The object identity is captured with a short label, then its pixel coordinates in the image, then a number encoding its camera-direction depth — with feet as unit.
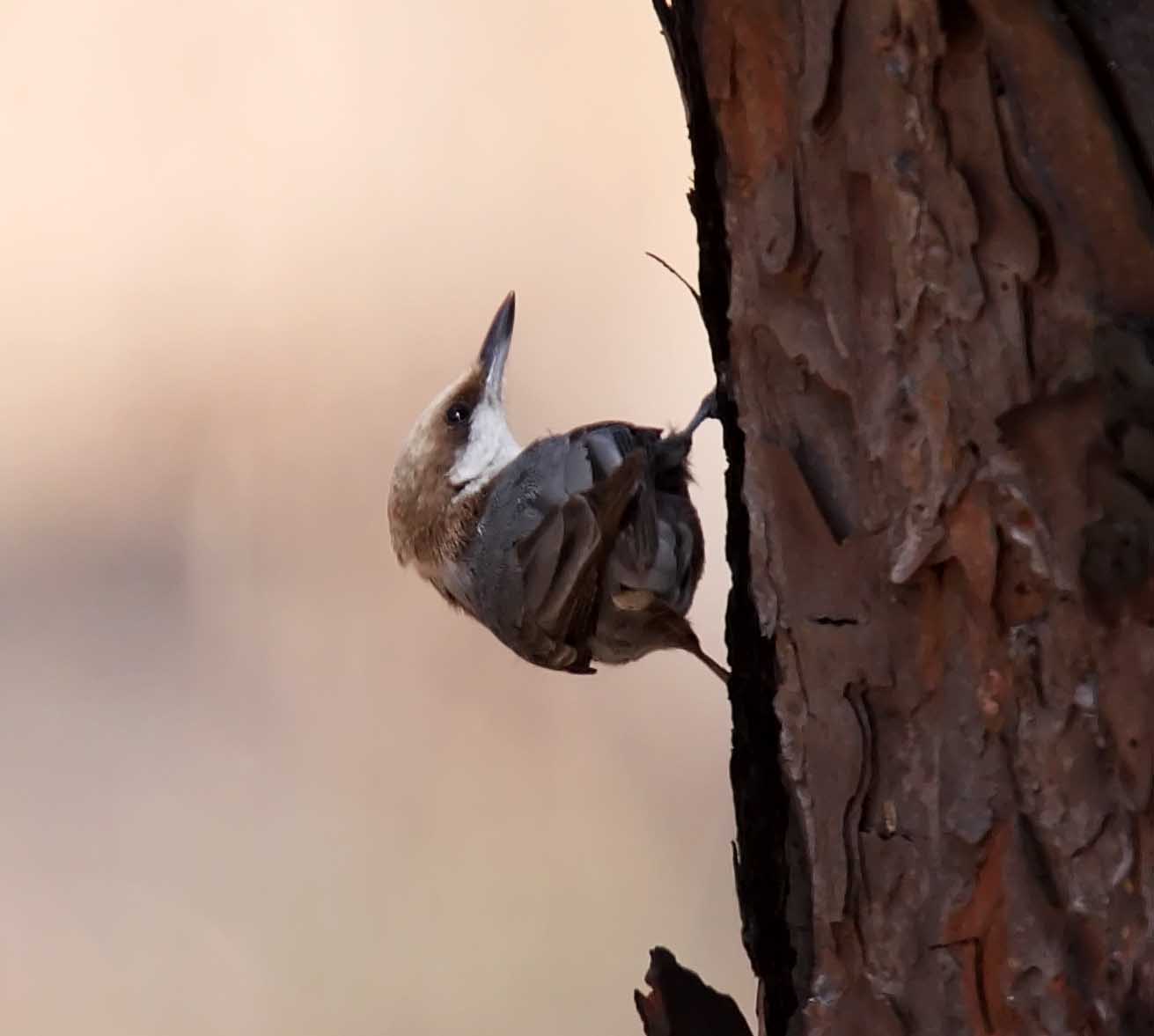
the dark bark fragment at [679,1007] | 16.22
